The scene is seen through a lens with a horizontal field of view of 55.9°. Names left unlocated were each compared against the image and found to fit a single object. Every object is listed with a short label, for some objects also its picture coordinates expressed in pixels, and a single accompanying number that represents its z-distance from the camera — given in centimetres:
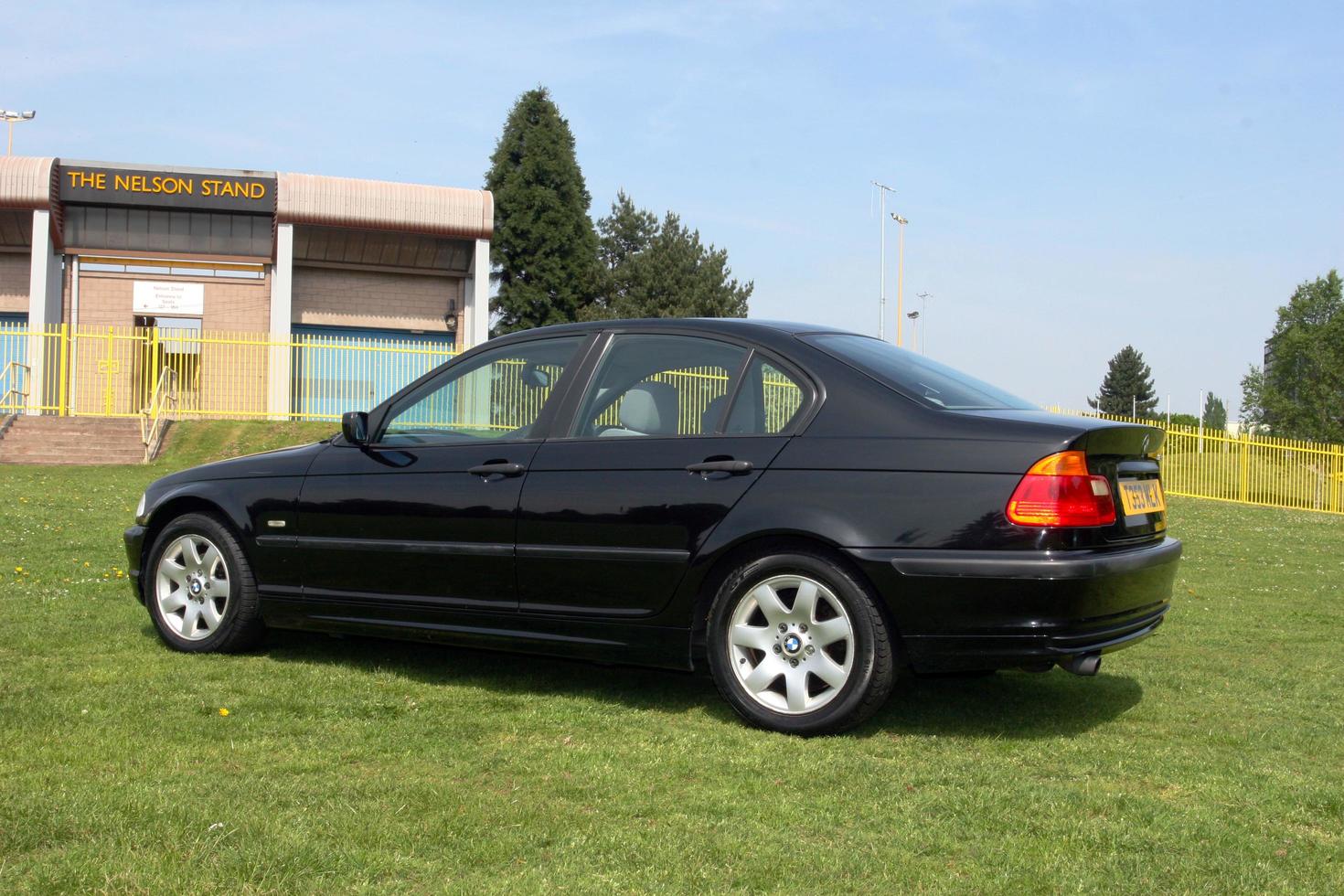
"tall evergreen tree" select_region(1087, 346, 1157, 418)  10781
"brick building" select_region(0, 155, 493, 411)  2722
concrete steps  2045
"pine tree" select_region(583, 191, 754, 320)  5575
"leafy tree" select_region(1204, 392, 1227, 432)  13512
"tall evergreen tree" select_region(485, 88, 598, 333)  4662
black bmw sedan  424
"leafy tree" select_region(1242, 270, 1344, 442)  4447
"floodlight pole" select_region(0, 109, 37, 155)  3947
